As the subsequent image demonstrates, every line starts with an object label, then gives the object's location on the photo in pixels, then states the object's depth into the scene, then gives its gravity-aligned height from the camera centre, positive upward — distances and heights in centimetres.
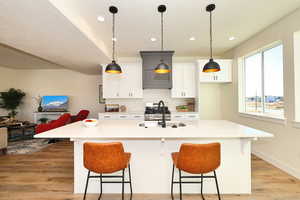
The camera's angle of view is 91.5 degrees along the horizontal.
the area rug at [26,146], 375 -126
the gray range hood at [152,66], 420 +101
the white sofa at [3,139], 349 -91
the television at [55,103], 588 -6
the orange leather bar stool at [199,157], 147 -58
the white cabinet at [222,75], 411 +74
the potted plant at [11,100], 553 +6
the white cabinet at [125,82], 437 +58
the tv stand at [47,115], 580 -55
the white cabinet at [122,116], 415 -42
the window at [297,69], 242 +53
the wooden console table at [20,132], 475 -105
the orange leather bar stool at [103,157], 150 -58
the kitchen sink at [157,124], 218 -36
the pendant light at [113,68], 239 +55
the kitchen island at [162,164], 198 -87
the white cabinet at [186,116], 415 -42
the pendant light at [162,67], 228 +55
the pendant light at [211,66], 225 +54
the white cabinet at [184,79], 434 +66
